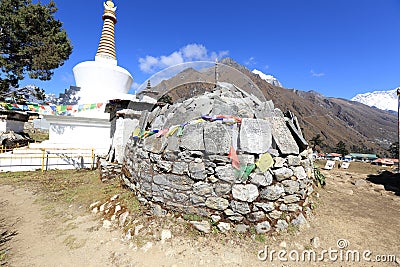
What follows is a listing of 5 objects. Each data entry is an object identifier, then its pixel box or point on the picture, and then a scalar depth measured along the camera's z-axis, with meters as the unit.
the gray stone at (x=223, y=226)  3.80
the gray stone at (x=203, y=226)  3.80
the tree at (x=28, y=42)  13.56
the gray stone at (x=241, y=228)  3.81
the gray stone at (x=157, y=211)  4.27
